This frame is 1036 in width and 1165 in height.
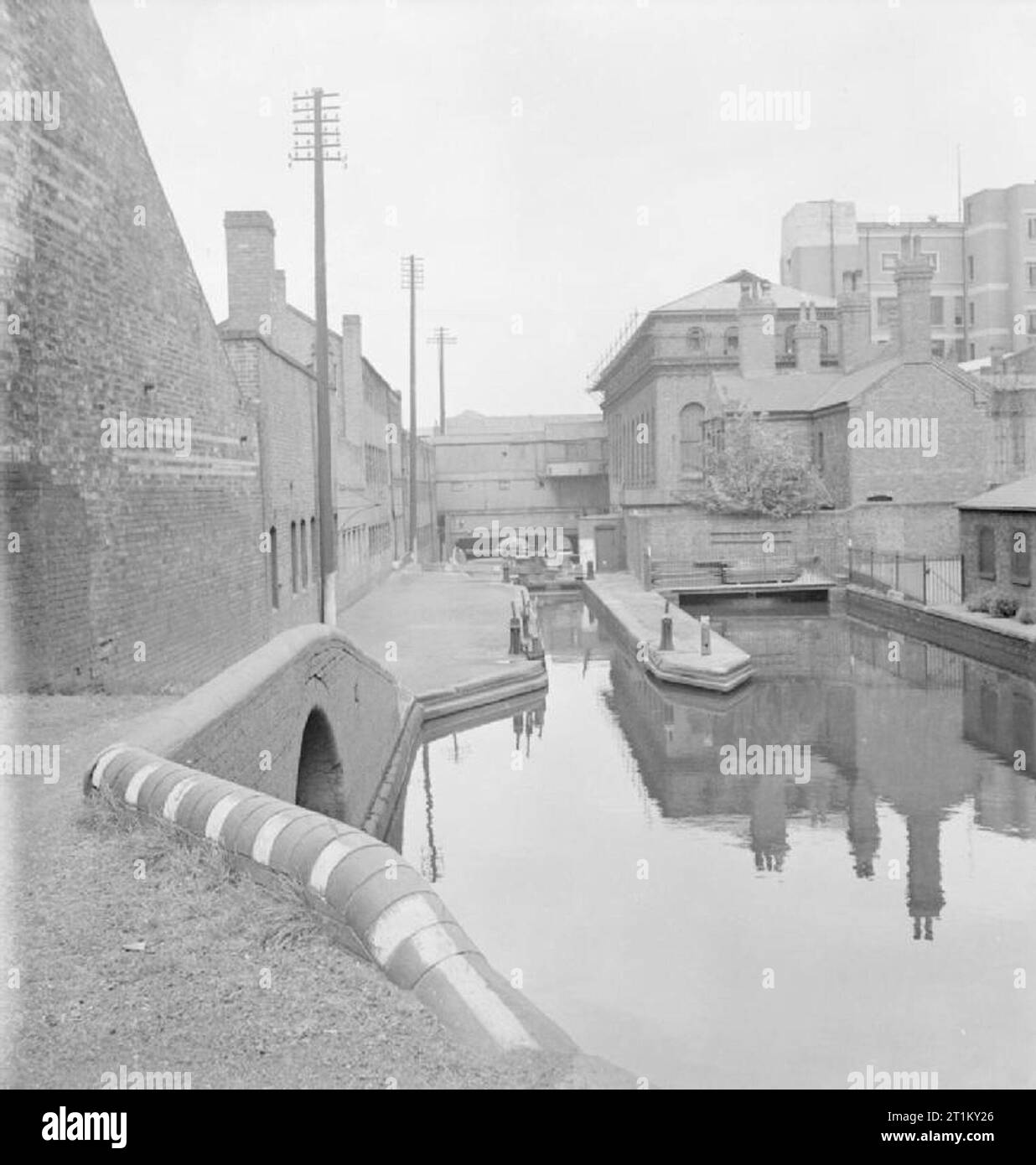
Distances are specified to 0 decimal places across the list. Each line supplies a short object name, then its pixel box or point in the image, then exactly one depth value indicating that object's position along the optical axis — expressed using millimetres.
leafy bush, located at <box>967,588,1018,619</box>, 26609
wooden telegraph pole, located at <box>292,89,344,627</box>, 21062
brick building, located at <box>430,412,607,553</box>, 66562
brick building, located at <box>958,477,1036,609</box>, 26156
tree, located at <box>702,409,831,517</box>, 40500
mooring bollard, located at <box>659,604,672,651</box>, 25109
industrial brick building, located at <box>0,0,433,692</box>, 9500
